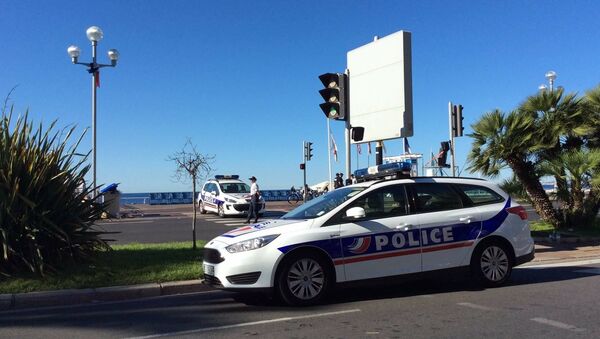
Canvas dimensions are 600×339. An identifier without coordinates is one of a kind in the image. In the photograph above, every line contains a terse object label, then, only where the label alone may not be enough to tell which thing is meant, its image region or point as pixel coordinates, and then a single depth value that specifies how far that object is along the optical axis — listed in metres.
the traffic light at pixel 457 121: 16.44
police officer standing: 20.42
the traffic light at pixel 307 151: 33.75
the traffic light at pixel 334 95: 12.83
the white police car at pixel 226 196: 23.53
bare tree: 12.42
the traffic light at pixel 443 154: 18.91
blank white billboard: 13.48
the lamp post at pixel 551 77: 21.70
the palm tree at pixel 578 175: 13.78
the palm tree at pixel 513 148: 14.20
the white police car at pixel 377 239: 6.99
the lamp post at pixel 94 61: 20.50
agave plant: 8.60
